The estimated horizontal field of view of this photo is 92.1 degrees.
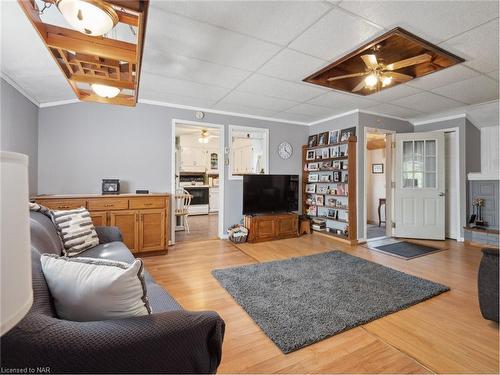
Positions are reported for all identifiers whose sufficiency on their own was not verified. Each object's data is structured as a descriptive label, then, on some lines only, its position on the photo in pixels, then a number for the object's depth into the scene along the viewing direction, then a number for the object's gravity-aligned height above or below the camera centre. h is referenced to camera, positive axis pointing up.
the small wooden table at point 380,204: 6.21 -0.43
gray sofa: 0.70 -0.50
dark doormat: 3.83 -1.05
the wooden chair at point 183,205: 5.36 -0.40
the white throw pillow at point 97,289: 0.91 -0.39
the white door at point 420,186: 4.73 +0.03
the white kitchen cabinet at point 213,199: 8.06 -0.39
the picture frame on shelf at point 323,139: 5.07 +1.04
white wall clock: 5.31 +0.84
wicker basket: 4.45 -0.85
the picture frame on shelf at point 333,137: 4.84 +1.04
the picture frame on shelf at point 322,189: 5.11 -0.03
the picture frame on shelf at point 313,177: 5.28 +0.23
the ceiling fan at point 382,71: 2.47 +1.31
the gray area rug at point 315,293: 1.91 -1.07
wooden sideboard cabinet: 3.21 -0.36
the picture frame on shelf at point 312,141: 5.33 +1.06
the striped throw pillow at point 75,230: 2.24 -0.41
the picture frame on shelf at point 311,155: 5.33 +0.74
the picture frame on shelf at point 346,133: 4.53 +1.04
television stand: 4.52 -0.75
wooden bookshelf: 4.43 -0.12
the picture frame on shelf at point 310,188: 5.34 -0.02
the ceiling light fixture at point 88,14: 1.24 +0.93
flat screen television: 4.60 -0.11
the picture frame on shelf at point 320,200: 5.16 -0.26
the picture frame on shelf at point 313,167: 5.24 +0.47
